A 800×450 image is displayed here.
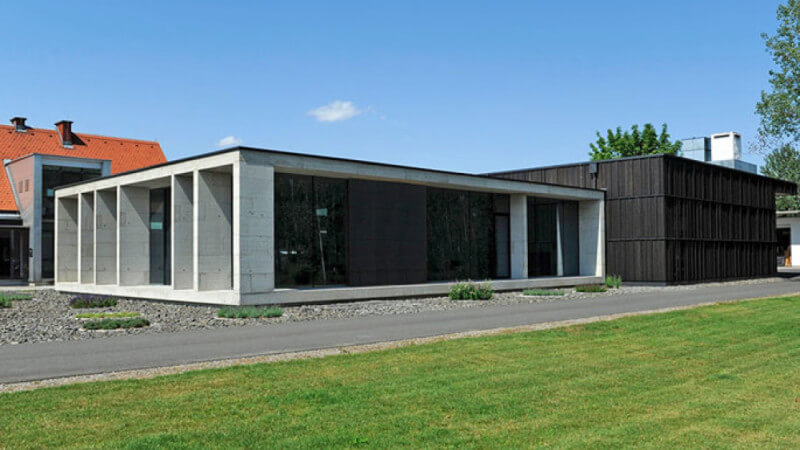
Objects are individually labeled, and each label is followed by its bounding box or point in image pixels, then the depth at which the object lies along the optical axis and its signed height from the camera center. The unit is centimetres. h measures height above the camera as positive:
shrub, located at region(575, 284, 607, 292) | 2526 -150
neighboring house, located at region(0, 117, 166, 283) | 3272 +239
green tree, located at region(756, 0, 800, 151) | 3553 +866
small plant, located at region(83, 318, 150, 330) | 1358 -146
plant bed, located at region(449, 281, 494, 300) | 2125 -135
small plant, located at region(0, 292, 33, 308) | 1984 -150
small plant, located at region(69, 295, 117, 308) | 1924 -146
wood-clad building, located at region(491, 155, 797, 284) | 3008 +143
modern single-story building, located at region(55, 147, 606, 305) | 1894 +66
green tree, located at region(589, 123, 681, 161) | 6425 +980
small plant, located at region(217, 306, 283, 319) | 1555 -144
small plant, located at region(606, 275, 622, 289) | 2771 -140
